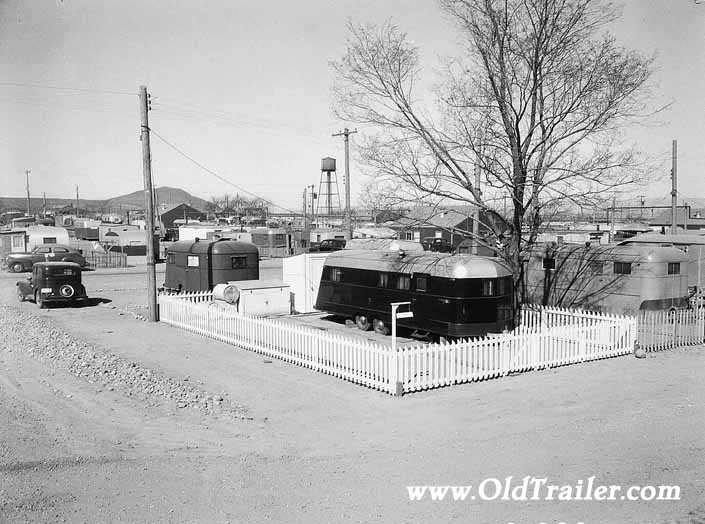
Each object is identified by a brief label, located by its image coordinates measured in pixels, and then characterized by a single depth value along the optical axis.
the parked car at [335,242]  43.62
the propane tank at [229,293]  18.94
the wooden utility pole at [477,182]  16.65
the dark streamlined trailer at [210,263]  24.03
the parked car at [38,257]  35.09
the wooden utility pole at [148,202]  18.48
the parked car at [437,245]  42.49
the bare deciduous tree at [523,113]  16.22
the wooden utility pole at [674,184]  28.50
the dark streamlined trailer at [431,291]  14.11
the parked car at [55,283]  22.34
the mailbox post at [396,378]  10.84
